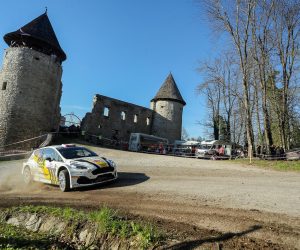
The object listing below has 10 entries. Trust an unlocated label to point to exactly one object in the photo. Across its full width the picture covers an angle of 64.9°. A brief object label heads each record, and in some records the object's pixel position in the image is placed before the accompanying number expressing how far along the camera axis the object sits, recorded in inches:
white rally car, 346.9
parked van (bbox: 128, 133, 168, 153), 1082.7
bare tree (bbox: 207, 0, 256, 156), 702.5
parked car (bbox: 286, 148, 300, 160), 652.9
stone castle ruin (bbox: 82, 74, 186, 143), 1176.7
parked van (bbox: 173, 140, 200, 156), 1008.5
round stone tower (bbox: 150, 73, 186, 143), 1382.1
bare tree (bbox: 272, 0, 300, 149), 828.4
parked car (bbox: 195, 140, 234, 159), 914.7
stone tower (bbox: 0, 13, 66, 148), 850.8
